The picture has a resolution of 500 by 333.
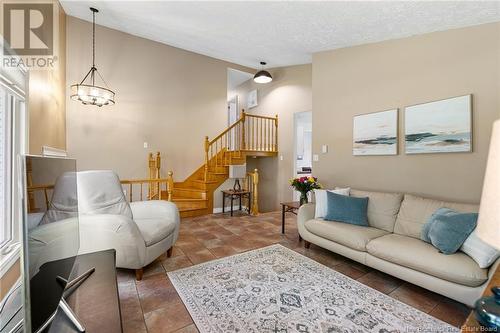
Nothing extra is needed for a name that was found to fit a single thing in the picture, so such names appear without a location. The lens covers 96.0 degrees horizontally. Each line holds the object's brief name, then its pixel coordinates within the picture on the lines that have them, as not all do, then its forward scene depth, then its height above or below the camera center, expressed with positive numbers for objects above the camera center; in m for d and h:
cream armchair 1.98 -0.61
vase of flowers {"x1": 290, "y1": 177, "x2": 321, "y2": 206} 3.30 -0.32
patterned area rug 1.58 -1.12
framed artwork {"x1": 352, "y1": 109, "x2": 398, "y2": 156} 3.02 +0.44
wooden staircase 4.79 +0.08
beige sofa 1.68 -0.76
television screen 0.78 -0.32
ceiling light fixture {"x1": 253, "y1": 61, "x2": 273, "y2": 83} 4.94 +1.92
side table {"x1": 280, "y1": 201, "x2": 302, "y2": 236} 3.37 -0.64
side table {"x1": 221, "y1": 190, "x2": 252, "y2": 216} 4.84 -0.70
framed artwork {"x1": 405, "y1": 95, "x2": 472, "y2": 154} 2.42 +0.45
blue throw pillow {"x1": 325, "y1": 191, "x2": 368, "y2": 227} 2.66 -0.54
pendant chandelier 3.60 +1.10
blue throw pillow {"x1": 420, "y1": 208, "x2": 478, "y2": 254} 1.84 -0.54
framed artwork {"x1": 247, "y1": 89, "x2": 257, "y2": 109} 6.39 +1.88
